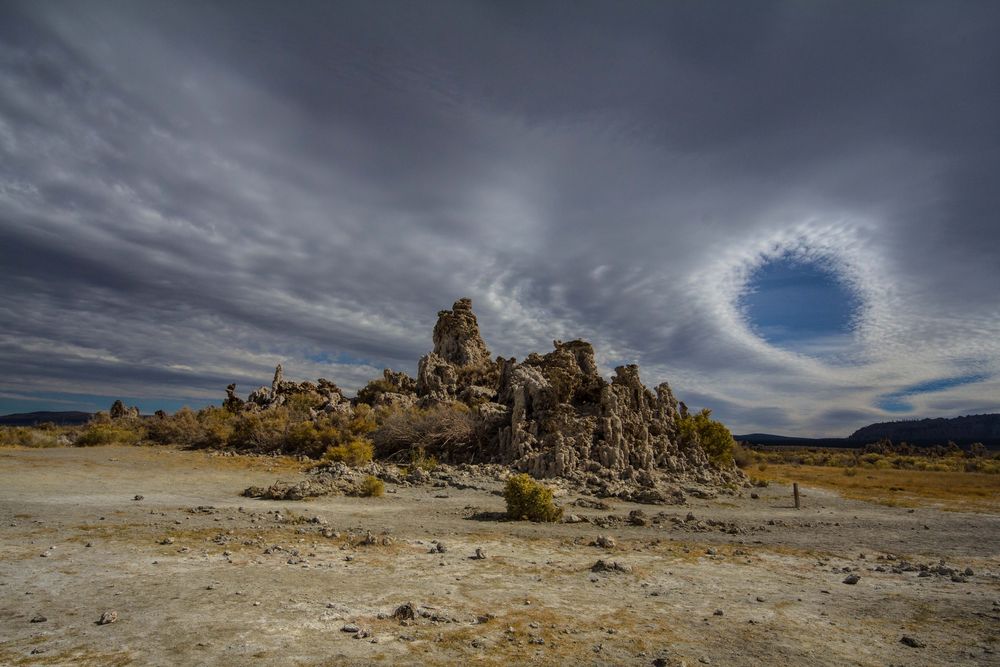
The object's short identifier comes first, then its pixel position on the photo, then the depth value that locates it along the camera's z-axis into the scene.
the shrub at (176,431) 35.61
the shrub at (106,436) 33.69
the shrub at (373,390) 43.84
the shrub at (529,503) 15.19
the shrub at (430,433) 28.48
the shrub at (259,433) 32.03
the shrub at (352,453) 26.65
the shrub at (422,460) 25.36
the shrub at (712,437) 31.80
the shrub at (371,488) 17.95
